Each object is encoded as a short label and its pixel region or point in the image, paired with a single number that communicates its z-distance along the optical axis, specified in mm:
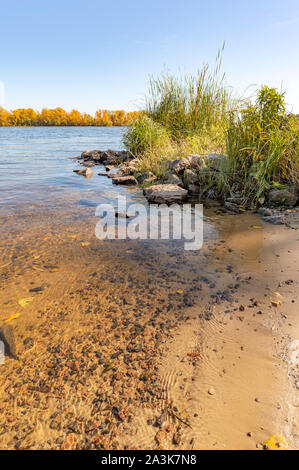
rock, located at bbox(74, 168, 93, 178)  8523
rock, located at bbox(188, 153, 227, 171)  5302
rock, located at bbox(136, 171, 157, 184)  6871
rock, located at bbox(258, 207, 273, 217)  4076
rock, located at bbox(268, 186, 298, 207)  4367
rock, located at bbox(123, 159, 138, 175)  8320
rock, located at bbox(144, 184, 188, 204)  5285
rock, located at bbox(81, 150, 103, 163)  12019
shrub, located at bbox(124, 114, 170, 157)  8648
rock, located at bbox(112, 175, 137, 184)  7305
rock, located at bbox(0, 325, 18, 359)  1655
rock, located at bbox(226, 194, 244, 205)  4703
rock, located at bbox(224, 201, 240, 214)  4461
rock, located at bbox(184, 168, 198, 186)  5957
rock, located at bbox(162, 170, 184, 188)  6089
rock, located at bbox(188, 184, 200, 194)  5828
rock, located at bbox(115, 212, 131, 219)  4390
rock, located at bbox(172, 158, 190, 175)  6324
